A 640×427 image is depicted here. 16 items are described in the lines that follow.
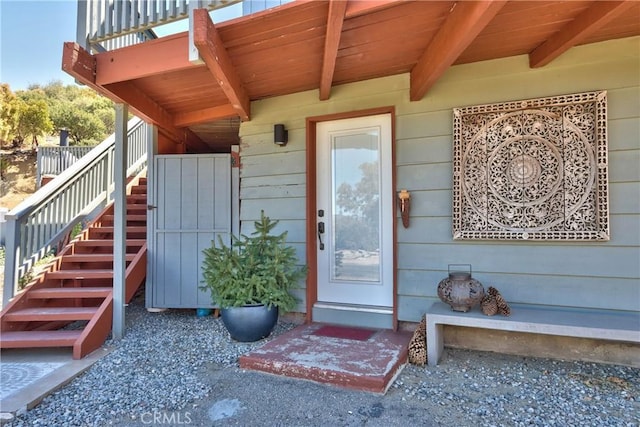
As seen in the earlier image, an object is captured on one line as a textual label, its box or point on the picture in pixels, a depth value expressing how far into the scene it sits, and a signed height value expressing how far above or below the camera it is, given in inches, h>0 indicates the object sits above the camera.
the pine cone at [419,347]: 95.9 -35.4
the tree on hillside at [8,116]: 512.7 +155.5
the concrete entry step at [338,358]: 83.8 -37.0
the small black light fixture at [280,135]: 134.3 +31.9
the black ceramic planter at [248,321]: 110.7 -32.0
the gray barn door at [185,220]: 147.0 -0.4
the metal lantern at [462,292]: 94.4 -20.0
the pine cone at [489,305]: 93.0 -23.2
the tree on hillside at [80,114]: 605.9 +188.4
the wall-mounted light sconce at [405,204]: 113.5 +4.3
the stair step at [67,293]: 125.1 -25.7
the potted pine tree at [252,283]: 111.1 -20.4
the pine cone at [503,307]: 93.0 -23.7
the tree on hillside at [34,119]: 538.0 +155.8
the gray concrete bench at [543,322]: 82.7 -26.1
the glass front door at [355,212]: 123.0 +2.4
